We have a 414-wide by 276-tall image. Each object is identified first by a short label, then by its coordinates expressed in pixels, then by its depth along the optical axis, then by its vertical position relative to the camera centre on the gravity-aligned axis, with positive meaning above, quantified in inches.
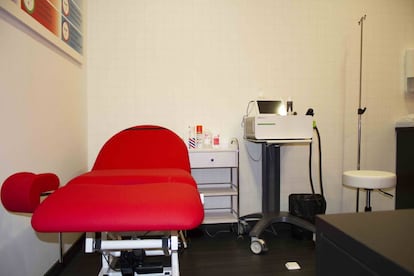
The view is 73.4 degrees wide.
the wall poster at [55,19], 54.8 +26.4
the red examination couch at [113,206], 34.7 -10.1
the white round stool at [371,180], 78.7 -14.2
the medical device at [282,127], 84.4 +1.0
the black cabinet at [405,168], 106.9 -14.7
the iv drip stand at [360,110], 101.3 +7.4
